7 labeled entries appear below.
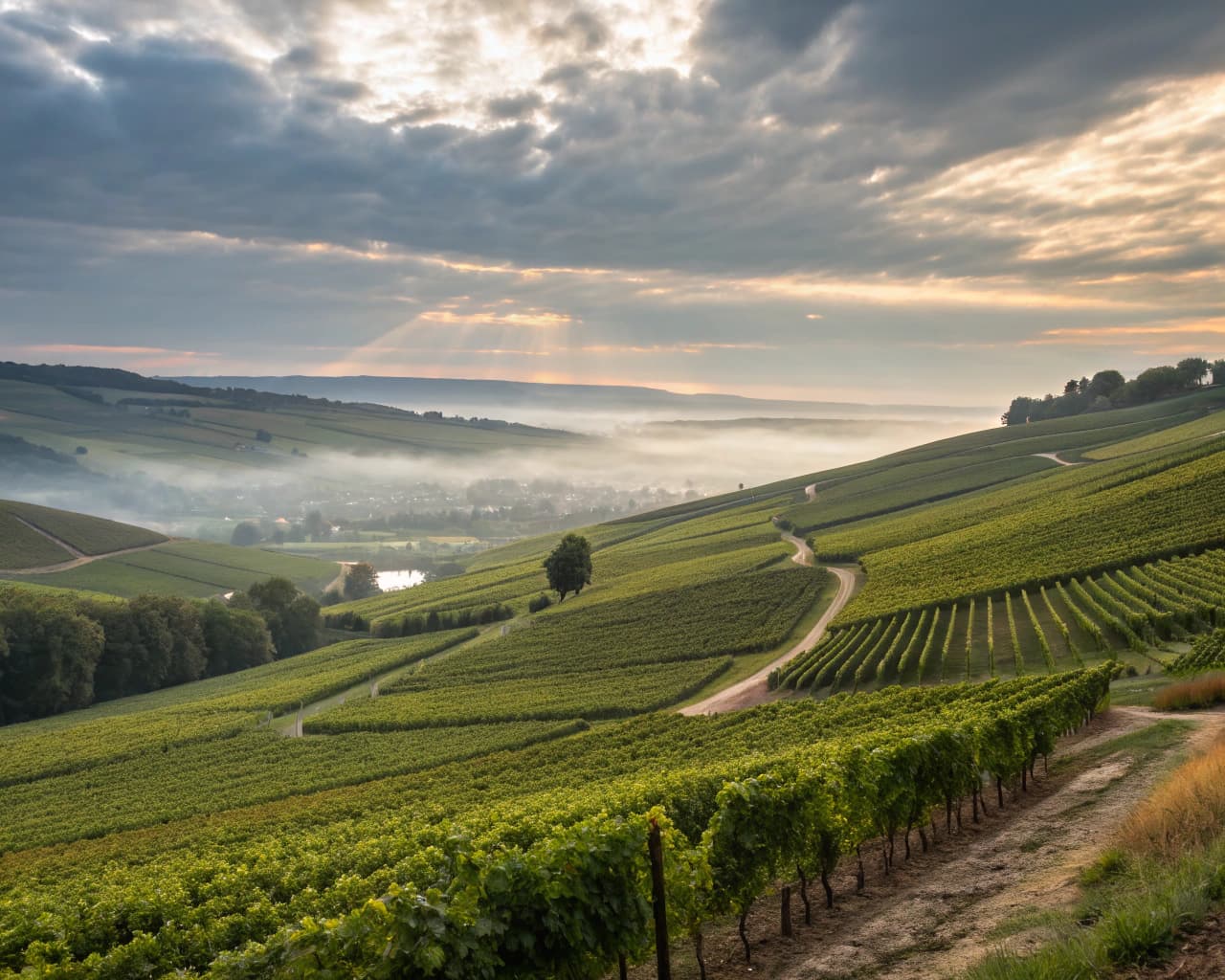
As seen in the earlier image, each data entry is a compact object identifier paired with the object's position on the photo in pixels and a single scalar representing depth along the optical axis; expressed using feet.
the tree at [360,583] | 581.12
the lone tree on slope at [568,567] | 349.00
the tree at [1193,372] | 650.84
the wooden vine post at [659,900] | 36.70
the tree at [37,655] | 256.93
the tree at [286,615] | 377.71
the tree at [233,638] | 331.77
